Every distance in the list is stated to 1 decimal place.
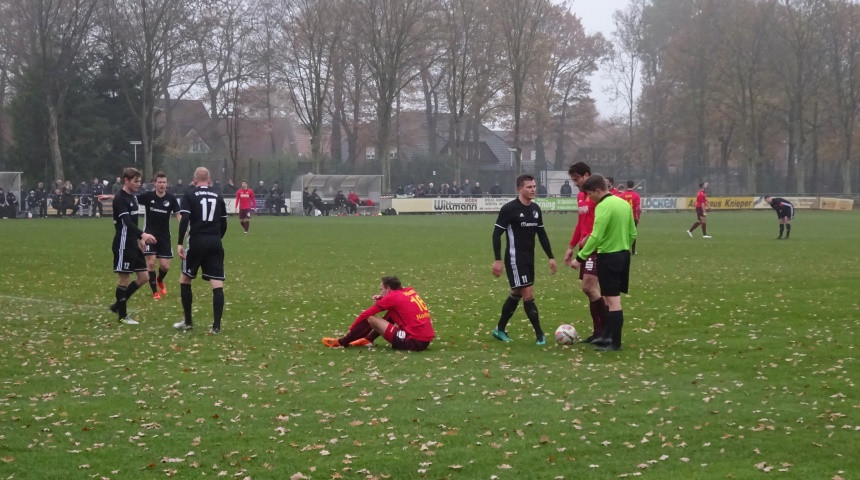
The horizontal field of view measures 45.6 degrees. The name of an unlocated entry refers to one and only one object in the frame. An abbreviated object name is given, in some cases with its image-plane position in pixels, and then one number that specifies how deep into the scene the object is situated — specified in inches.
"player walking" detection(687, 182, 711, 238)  1304.1
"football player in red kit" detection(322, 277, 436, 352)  439.8
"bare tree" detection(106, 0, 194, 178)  2301.9
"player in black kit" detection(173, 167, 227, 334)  503.8
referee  439.8
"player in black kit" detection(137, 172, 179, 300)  625.3
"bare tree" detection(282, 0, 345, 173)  2652.6
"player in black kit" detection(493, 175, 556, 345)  466.0
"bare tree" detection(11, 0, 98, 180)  2144.4
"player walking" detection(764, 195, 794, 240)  1278.3
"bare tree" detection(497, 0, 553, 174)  2839.6
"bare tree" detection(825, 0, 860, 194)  2901.1
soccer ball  466.3
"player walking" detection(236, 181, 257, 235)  1419.8
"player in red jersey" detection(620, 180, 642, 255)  988.3
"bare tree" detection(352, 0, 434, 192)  2632.9
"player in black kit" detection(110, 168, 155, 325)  553.6
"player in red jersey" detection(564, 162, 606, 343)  473.7
